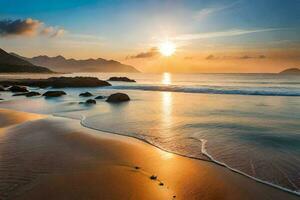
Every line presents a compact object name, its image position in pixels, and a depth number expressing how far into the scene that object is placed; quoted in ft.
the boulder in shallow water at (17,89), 103.27
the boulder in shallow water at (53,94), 84.65
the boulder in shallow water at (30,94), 85.97
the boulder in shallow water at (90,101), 63.33
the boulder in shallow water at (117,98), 66.24
